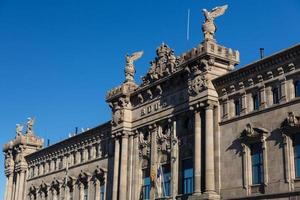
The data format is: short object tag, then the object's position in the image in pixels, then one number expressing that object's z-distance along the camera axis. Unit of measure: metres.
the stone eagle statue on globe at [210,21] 48.91
